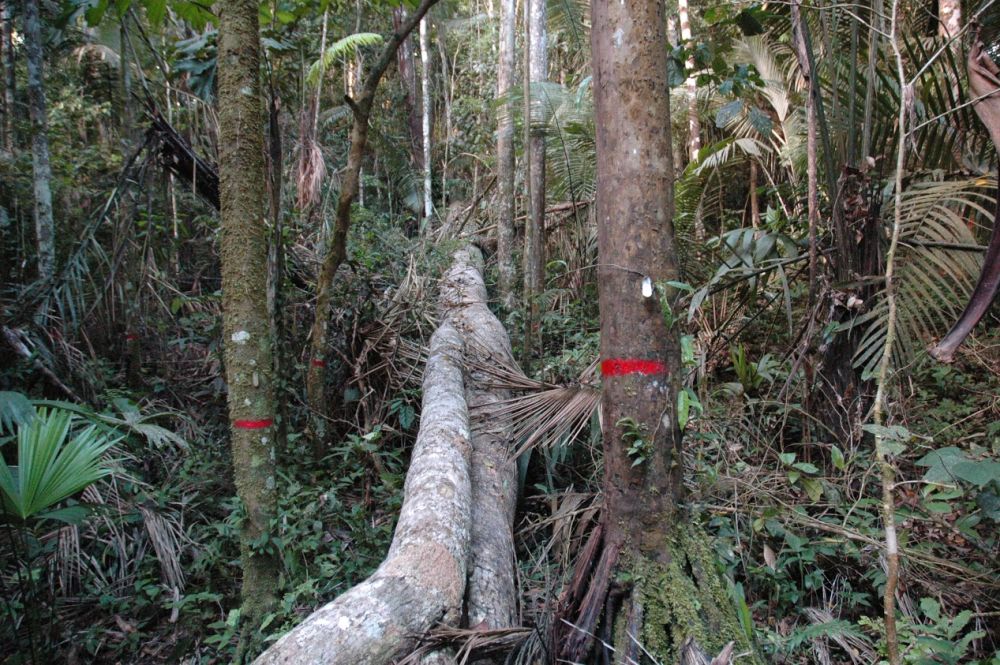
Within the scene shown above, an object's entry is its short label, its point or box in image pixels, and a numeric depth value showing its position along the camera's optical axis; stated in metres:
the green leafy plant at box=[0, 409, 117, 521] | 2.12
